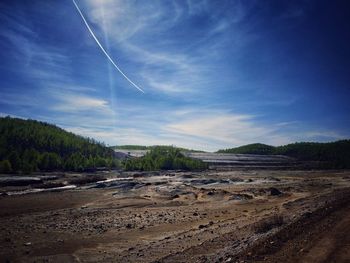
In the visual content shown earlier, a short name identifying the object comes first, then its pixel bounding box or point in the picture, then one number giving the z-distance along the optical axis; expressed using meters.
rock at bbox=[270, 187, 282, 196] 46.93
